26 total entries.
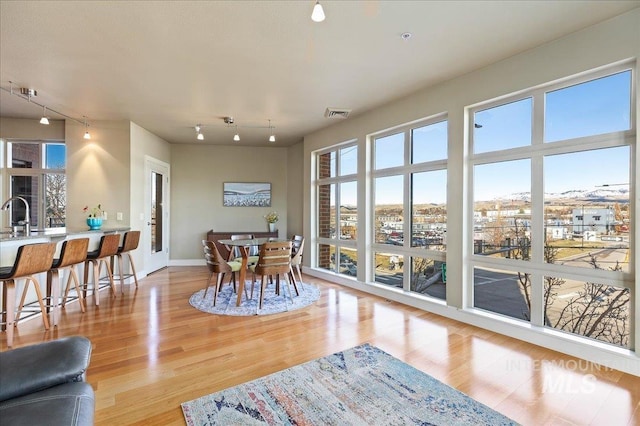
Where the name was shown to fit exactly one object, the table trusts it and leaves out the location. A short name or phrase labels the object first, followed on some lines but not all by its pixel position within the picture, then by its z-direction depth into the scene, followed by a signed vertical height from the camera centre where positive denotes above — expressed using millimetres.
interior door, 5848 -79
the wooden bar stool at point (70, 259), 3332 -552
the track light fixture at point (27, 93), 3783 +1507
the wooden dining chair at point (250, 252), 4699 -709
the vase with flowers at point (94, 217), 4852 -100
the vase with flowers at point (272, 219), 7031 -173
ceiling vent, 4613 +1527
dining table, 3996 -512
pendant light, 1915 +1260
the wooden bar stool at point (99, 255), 3977 -587
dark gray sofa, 1099 -725
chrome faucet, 3533 -180
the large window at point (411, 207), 3965 +70
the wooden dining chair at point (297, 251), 4406 -597
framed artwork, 7121 +405
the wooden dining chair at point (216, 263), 3998 -687
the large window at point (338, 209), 5336 +52
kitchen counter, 3072 -275
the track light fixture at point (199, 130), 5407 +1474
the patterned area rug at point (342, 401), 1837 -1245
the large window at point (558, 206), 2574 +60
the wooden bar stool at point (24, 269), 2762 -549
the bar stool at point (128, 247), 4508 -551
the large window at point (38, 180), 5270 +538
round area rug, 3805 -1230
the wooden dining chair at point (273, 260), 3879 -622
